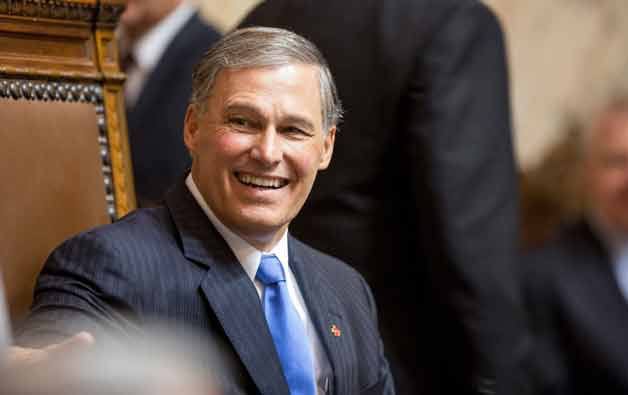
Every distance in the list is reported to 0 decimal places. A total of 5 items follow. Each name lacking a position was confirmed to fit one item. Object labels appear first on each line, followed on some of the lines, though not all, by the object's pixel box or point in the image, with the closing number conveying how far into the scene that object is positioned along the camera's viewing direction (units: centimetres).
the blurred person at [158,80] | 636
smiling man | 362
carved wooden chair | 421
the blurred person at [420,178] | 577
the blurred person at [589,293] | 727
